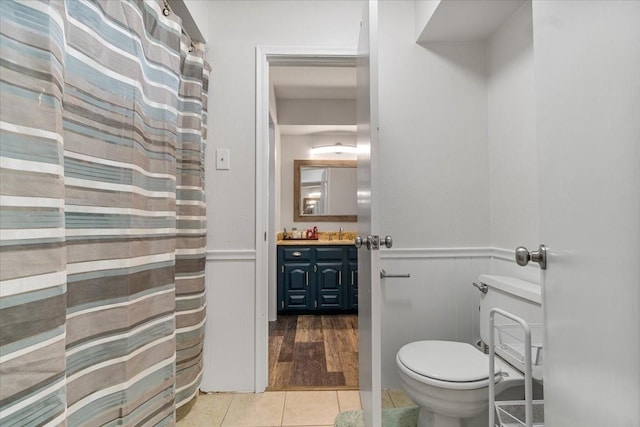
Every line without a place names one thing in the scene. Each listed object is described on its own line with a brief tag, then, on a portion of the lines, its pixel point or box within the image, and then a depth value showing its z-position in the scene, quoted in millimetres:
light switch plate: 1878
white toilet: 1236
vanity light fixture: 3959
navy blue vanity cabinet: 3408
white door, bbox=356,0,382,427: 1246
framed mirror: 3961
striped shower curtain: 653
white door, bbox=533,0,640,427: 599
